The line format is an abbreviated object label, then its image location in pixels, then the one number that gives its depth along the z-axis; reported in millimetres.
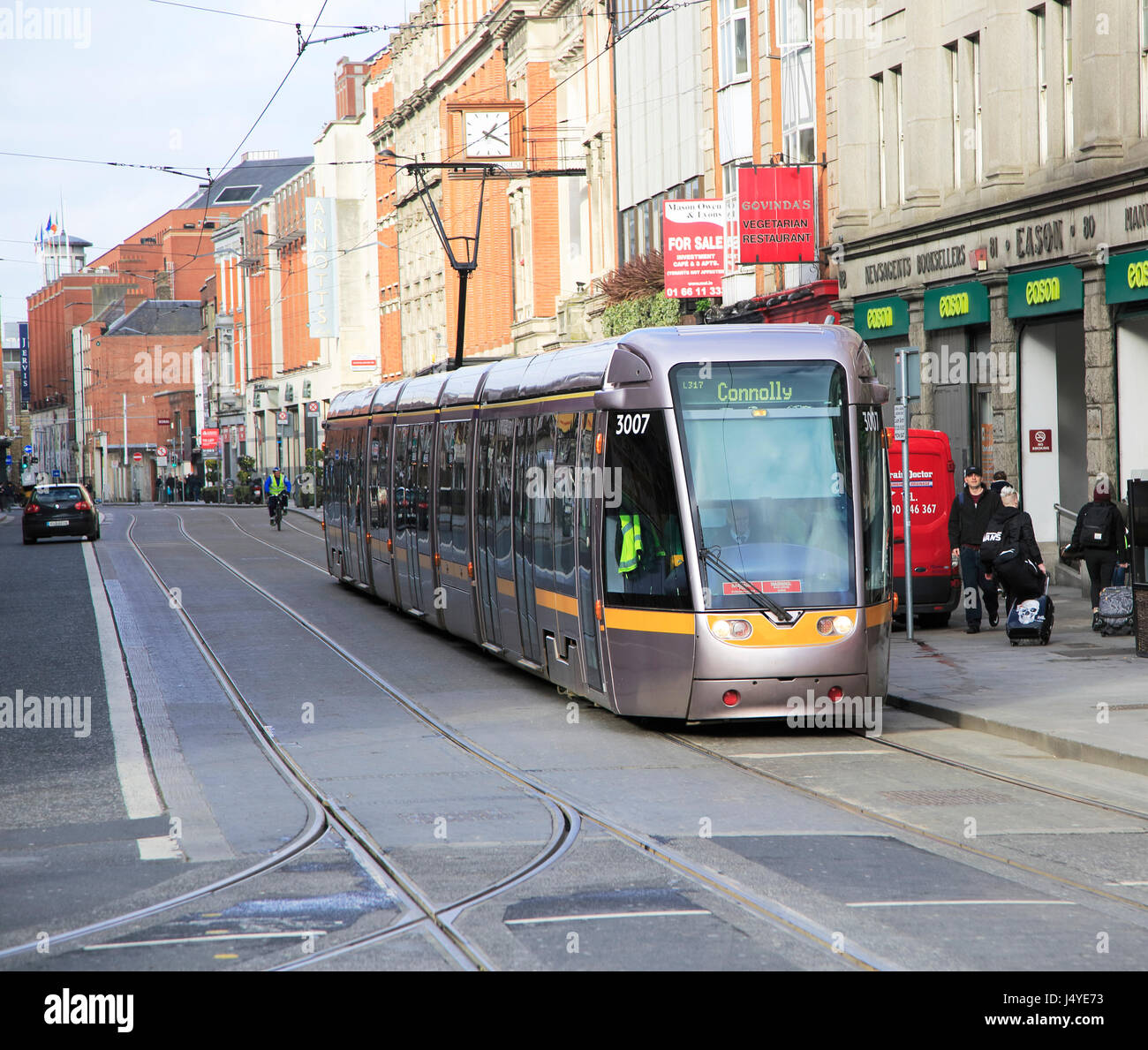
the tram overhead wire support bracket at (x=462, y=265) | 37594
